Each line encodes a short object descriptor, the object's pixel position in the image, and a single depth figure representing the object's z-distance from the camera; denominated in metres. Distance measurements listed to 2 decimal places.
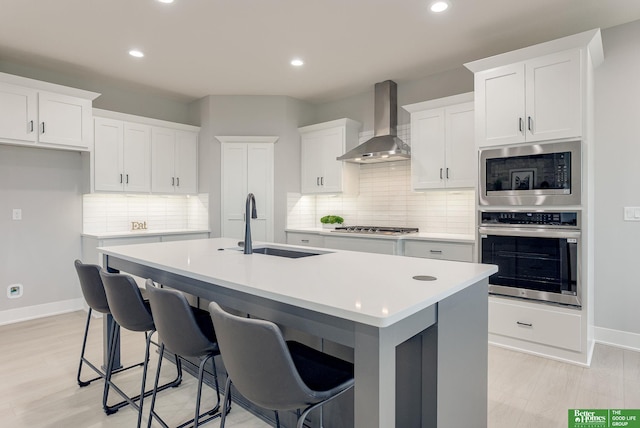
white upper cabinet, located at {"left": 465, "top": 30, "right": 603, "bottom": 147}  2.82
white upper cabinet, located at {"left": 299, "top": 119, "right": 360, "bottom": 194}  4.85
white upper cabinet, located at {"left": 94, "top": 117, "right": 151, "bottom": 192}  4.38
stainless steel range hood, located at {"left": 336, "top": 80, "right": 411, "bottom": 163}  4.33
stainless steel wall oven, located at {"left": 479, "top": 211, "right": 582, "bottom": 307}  2.86
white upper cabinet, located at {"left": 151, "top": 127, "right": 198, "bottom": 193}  4.90
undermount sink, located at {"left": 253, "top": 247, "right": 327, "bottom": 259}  2.63
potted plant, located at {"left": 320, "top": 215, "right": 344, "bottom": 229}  5.15
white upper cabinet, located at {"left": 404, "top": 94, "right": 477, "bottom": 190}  3.77
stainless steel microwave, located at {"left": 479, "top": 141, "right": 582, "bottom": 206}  2.84
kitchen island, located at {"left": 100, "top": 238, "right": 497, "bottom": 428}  1.18
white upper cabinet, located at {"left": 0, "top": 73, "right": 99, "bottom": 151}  3.63
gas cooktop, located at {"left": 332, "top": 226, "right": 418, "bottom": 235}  4.16
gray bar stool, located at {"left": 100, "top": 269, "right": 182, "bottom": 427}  1.95
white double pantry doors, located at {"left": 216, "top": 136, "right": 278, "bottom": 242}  5.06
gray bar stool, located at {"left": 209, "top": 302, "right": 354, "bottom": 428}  1.18
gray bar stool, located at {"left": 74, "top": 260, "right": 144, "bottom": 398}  2.33
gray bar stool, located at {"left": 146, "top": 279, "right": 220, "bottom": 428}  1.59
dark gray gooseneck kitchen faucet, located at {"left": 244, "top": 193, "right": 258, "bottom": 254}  2.43
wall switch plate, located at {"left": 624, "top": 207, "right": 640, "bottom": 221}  3.12
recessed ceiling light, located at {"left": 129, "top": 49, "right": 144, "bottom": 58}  3.71
